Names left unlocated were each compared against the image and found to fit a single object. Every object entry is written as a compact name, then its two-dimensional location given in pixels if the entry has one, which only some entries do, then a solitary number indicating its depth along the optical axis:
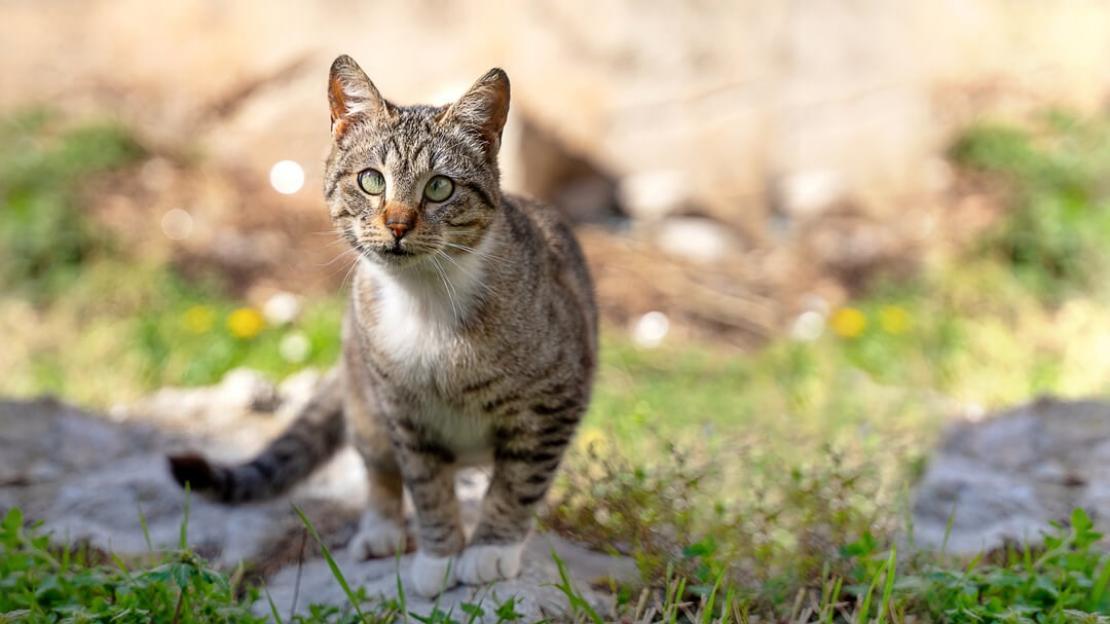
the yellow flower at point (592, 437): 3.74
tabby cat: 2.56
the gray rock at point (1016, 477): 3.32
